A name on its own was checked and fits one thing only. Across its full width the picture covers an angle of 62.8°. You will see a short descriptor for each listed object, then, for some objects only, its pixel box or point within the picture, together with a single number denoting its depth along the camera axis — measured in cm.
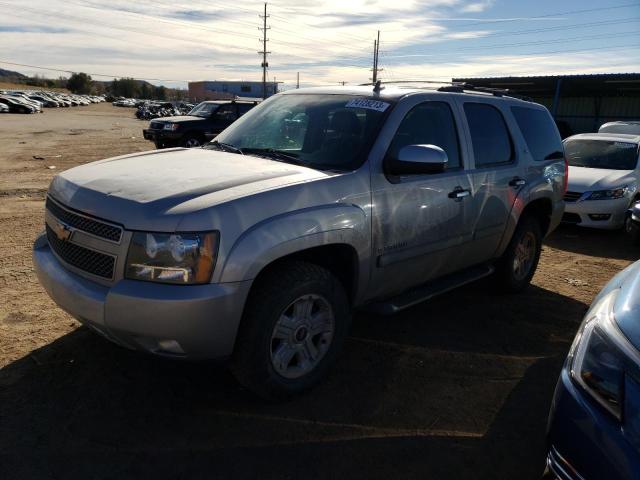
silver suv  260
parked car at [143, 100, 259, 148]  1527
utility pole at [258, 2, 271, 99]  7028
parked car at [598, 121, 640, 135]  1360
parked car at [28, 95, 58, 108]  6483
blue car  176
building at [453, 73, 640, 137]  2209
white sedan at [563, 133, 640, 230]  816
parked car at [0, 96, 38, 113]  4678
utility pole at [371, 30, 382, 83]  6200
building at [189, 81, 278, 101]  9713
